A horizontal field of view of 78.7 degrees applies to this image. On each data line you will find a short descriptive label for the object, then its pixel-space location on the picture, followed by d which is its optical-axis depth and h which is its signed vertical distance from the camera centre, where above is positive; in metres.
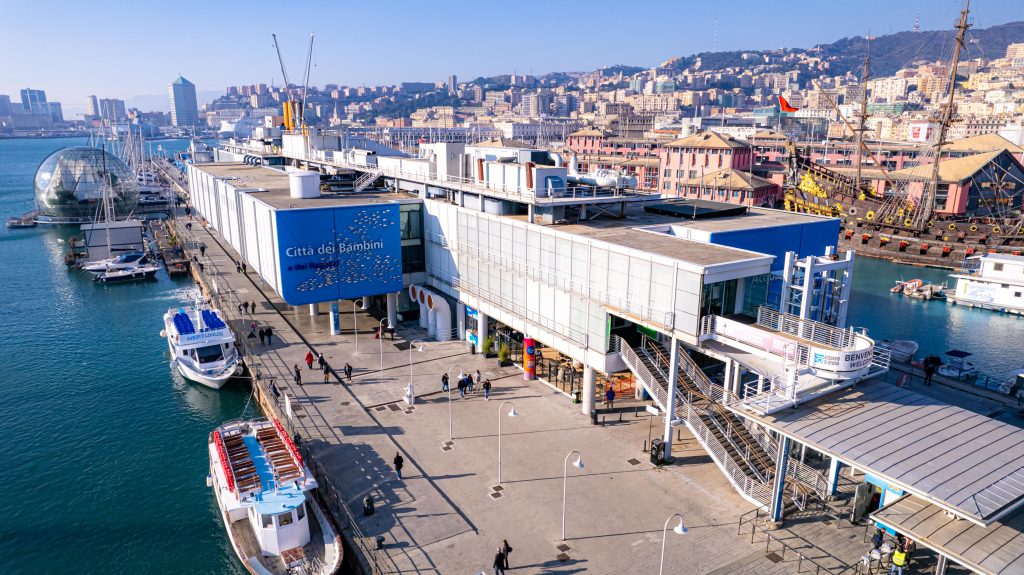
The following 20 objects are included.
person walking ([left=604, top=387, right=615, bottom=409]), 35.53 -14.44
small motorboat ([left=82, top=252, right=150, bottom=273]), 75.56 -15.54
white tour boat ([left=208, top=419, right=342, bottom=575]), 25.30 -15.75
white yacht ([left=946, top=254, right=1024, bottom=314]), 59.84 -13.49
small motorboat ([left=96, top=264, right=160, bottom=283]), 74.00 -16.52
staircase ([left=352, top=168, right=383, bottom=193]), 57.00 -4.00
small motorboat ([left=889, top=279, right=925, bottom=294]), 67.06 -15.17
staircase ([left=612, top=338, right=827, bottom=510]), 27.30 -13.23
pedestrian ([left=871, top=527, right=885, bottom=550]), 23.56 -14.67
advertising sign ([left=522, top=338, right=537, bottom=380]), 39.81 -13.73
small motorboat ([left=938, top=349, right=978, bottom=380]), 41.10 -14.86
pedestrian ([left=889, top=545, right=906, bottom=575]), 21.89 -14.28
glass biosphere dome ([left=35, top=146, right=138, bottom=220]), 101.88 -8.28
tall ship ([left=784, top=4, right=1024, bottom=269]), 81.62 -9.60
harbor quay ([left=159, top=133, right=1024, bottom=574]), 23.30 -12.00
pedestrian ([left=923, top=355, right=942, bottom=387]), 39.38 -13.98
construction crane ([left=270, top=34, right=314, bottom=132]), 102.94 +3.59
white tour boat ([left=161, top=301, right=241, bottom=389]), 43.69 -15.32
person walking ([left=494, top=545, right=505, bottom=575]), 22.47 -14.89
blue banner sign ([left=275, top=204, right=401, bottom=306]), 43.09 -8.17
